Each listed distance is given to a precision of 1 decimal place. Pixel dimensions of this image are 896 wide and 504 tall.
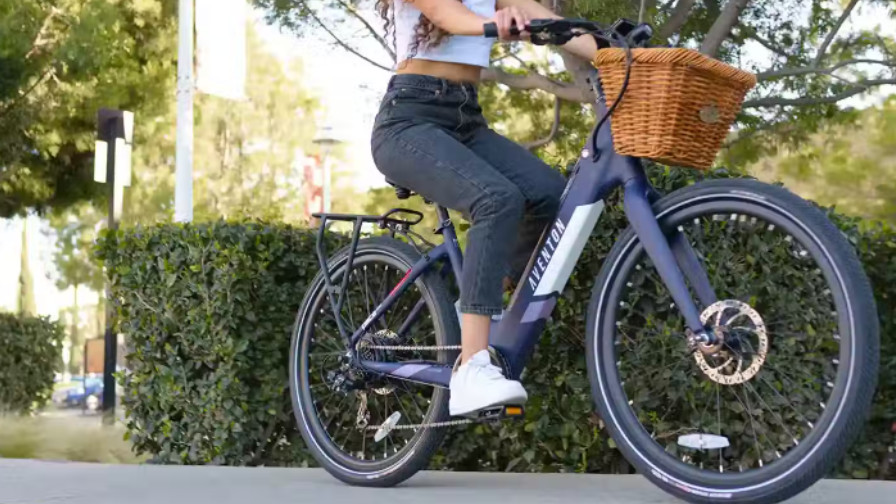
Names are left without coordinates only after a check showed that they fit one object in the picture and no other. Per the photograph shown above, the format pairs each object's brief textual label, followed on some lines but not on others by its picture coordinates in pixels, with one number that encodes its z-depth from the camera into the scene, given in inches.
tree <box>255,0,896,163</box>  358.3
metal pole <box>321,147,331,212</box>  683.4
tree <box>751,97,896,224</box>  820.0
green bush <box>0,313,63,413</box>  513.7
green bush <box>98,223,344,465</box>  209.0
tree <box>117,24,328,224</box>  1098.7
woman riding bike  138.9
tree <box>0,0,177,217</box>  461.1
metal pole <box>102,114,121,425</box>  379.6
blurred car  1385.6
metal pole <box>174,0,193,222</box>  400.8
